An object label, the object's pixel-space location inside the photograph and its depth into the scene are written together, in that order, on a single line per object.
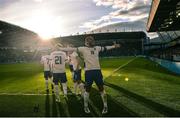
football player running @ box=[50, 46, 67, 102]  5.73
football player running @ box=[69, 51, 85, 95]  6.25
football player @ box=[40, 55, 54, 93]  8.00
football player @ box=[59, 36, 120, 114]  4.42
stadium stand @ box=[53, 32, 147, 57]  53.82
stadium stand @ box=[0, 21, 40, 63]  36.51
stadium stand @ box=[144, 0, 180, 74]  11.84
